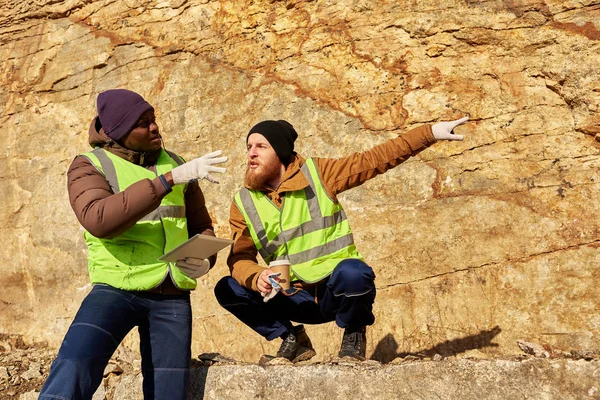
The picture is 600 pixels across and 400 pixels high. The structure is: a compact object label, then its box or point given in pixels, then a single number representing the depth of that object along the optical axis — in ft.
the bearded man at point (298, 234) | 12.96
